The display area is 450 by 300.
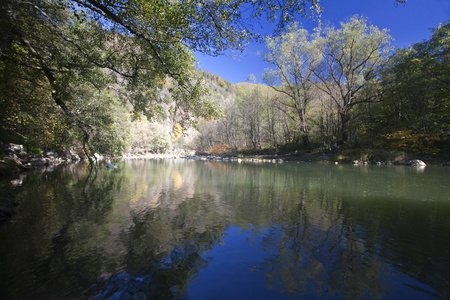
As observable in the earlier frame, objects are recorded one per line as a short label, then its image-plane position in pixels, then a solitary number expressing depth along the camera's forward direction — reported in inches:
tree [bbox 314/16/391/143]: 1121.4
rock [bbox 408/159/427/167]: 878.5
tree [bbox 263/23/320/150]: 1282.0
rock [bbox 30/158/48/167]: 921.5
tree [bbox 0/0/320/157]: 249.1
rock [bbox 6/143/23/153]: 782.8
